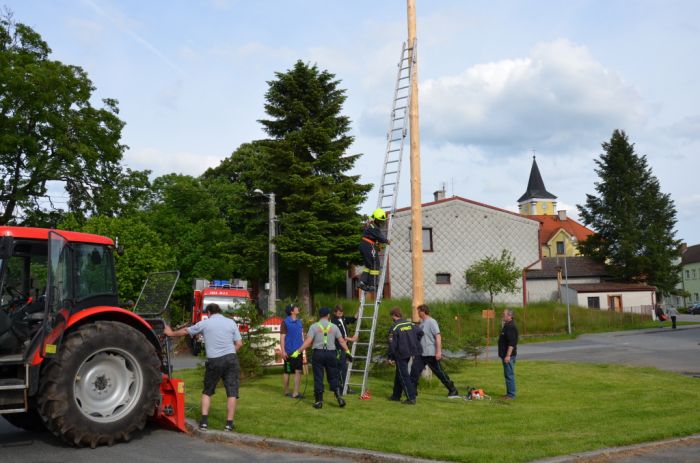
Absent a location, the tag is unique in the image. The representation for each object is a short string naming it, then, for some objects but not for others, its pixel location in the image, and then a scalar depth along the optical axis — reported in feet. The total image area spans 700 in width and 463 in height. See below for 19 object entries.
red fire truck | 99.14
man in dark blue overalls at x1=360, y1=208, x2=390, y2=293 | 42.70
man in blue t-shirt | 44.18
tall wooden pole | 49.29
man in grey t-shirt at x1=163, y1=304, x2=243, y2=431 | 32.07
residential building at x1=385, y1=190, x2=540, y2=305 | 152.05
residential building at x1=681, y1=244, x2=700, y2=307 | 347.36
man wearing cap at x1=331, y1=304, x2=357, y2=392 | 46.73
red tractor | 26.86
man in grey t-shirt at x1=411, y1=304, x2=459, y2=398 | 43.39
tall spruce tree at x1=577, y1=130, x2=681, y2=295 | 194.59
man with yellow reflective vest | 38.37
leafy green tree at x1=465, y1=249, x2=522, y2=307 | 147.02
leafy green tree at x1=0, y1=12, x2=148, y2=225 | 119.55
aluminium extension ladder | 44.45
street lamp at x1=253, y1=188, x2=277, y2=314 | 96.27
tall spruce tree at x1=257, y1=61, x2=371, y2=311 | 118.11
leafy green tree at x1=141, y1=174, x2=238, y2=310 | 153.28
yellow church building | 281.13
